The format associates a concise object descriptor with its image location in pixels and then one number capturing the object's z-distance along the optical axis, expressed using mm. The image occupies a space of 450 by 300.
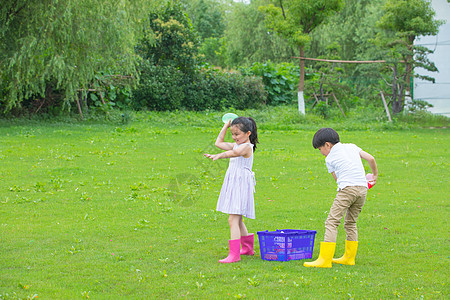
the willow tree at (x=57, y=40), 17875
